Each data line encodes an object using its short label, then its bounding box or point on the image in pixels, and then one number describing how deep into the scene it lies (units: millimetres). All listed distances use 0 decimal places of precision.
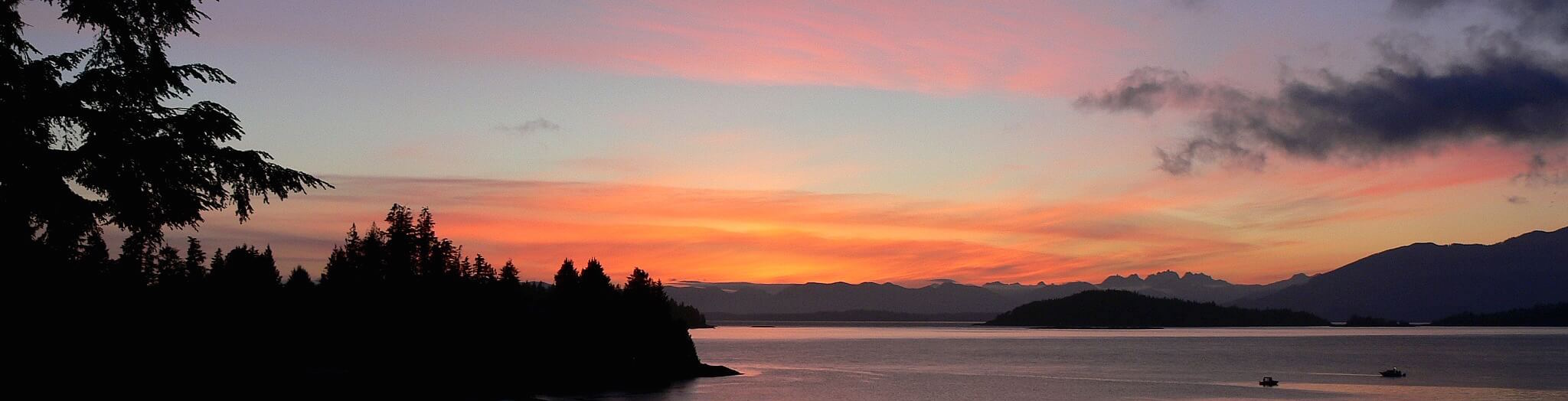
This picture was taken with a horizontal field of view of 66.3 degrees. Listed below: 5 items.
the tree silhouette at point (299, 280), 123344
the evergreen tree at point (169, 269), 117250
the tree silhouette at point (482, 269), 145875
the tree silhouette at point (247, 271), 112938
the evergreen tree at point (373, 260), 111250
